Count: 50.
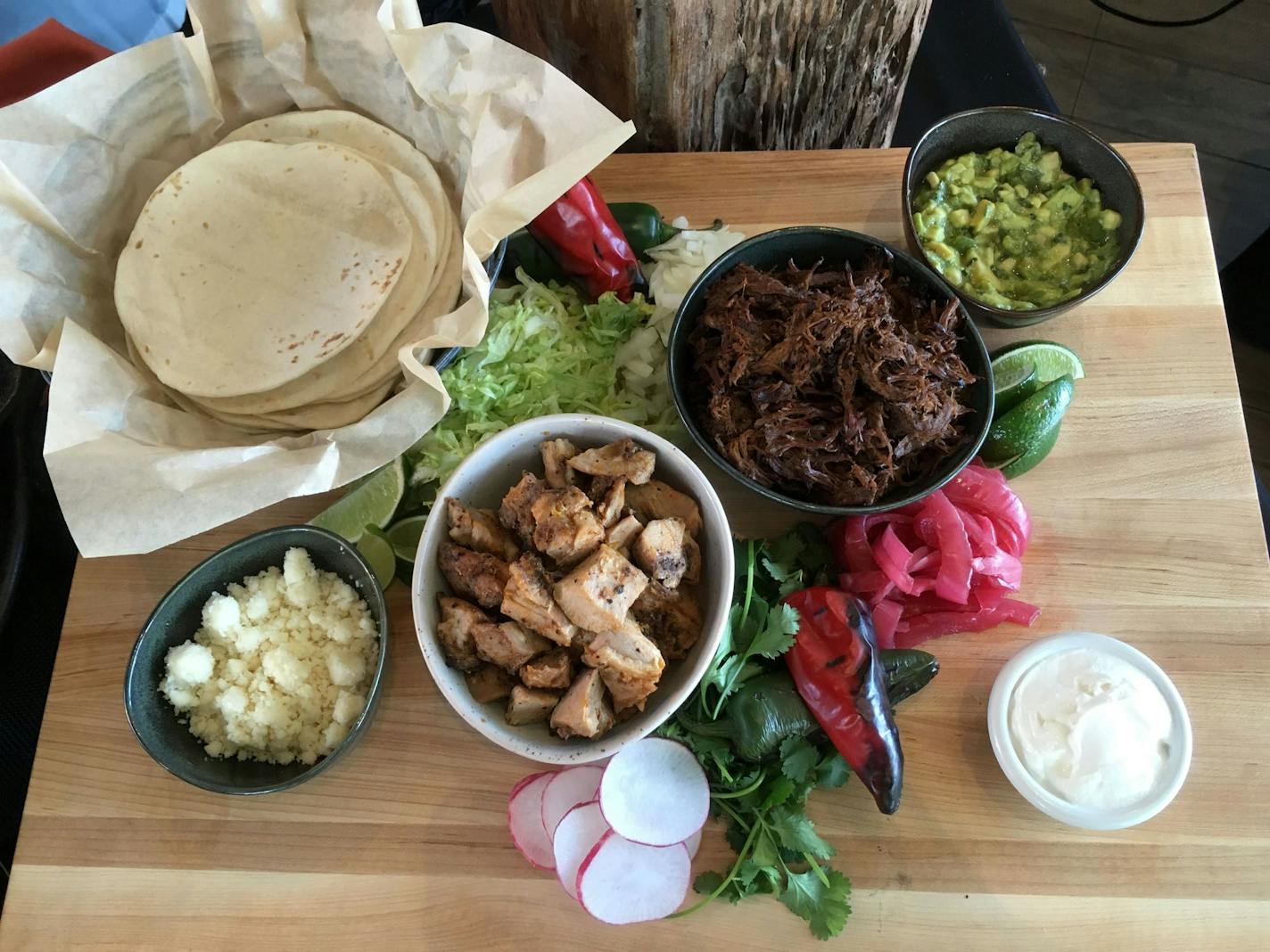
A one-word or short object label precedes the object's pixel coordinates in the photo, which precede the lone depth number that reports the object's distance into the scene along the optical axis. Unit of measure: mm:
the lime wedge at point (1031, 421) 550
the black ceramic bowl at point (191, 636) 489
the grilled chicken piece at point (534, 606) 476
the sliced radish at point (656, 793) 490
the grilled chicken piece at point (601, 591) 469
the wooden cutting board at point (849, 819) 508
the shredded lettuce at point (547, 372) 578
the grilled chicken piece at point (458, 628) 485
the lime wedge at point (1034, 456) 558
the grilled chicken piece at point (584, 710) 470
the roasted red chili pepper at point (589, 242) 575
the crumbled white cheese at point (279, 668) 502
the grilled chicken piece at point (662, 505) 506
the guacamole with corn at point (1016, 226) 588
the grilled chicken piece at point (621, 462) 498
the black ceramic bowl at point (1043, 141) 581
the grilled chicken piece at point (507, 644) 484
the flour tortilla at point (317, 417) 529
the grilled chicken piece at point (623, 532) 496
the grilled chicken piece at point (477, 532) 495
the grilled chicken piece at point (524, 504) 506
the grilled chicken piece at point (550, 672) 482
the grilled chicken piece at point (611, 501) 497
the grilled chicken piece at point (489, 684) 497
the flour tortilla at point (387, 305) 527
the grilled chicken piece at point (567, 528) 485
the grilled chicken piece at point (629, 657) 471
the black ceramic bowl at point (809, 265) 518
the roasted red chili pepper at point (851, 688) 498
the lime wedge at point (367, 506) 552
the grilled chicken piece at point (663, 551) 487
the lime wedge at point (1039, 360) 571
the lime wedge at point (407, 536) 556
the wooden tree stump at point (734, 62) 589
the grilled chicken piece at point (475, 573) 490
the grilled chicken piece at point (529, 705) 481
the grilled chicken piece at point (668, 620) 500
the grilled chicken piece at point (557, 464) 510
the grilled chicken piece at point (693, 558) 507
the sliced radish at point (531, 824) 506
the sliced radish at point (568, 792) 506
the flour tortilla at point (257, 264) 519
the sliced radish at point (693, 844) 508
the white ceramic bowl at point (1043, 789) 492
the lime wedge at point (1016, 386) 569
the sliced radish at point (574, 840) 493
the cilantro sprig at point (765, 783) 493
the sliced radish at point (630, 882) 484
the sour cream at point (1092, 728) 494
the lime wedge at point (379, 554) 546
